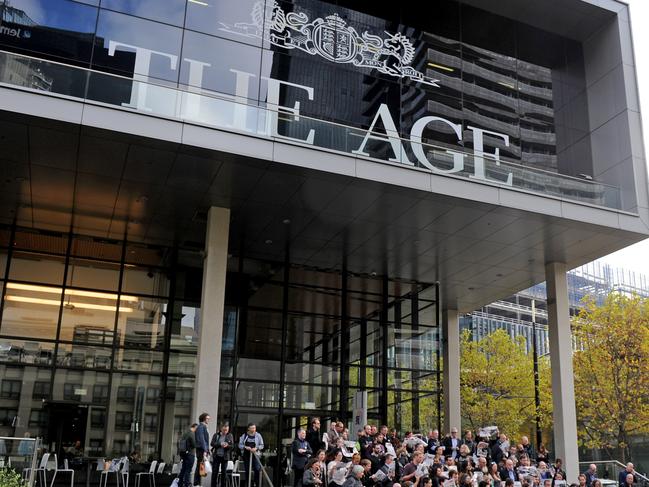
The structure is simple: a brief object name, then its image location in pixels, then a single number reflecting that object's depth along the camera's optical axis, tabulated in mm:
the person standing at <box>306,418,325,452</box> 15914
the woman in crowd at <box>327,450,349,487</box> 13586
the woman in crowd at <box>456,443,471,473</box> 16844
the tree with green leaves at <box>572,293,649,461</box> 28656
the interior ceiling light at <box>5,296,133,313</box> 21156
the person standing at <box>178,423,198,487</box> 14570
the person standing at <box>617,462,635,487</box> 18734
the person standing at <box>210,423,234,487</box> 15445
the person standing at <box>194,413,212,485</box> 14781
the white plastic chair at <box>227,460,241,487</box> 16328
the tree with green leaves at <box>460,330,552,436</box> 38812
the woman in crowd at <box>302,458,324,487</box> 13367
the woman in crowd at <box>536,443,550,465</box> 19527
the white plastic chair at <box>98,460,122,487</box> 18422
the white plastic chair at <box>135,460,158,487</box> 19094
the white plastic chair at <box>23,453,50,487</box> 17031
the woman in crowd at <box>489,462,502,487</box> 16453
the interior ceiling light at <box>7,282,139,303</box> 21266
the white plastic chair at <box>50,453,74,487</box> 17722
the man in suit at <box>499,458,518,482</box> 17094
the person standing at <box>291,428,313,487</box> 14992
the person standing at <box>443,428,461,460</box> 17641
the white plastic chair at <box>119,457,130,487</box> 18375
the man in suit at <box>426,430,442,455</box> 17656
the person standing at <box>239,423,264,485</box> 15398
